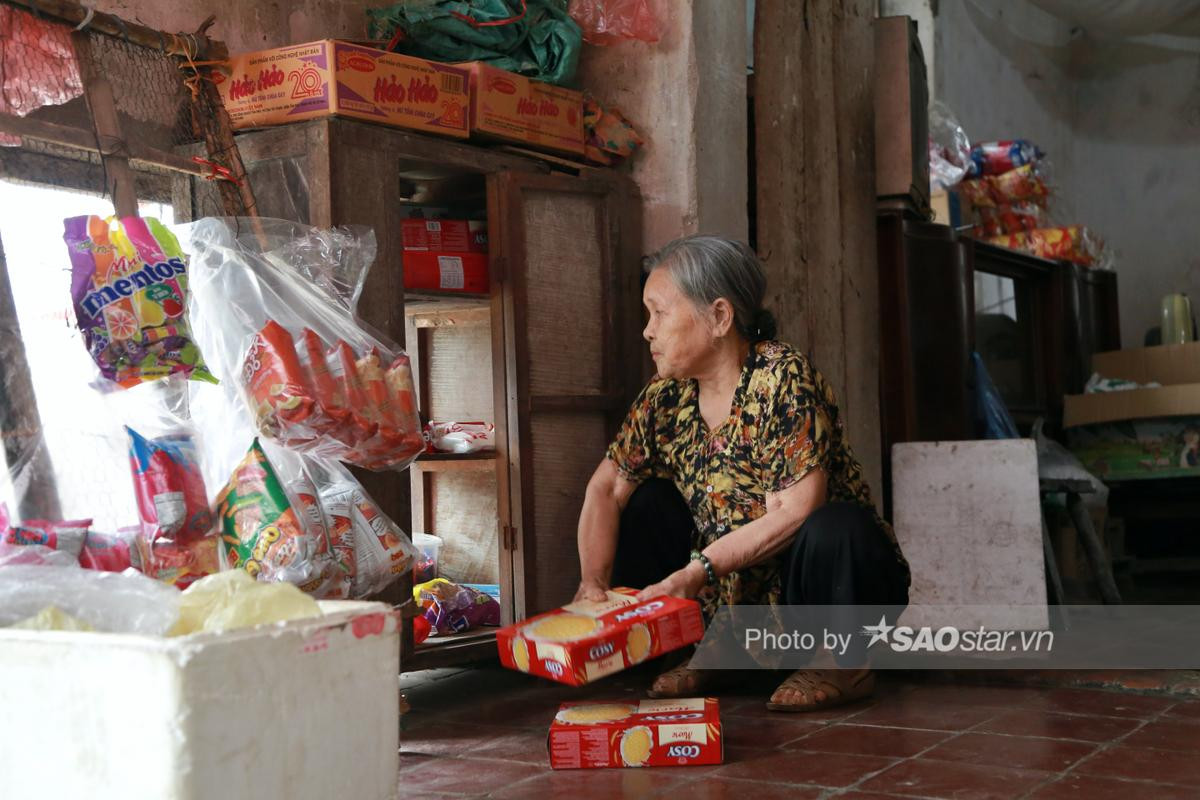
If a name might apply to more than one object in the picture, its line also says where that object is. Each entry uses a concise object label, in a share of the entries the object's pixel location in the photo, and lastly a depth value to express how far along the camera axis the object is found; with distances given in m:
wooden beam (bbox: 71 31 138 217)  2.43
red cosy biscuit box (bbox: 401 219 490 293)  3.22
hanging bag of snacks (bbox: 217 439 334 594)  2.18
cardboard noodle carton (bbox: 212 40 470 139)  2.86
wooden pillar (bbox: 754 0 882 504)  4.20
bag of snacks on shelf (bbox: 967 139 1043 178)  5.47
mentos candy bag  2.14
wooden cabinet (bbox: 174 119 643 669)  2.92
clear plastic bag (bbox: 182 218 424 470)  2.35
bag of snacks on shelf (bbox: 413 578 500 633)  3.39
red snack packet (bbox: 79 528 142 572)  2.02
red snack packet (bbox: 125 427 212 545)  2.12
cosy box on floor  2.29
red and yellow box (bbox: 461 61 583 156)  3.19
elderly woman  2.77
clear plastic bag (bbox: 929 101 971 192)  5.27
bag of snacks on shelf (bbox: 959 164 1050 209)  5.54
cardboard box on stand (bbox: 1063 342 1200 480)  5.03
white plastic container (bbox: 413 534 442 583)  3.60
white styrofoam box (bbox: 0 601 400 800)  1.21
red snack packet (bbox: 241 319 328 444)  2.31
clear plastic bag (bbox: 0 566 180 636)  1.37
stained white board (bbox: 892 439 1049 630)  3.54
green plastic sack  3.27
